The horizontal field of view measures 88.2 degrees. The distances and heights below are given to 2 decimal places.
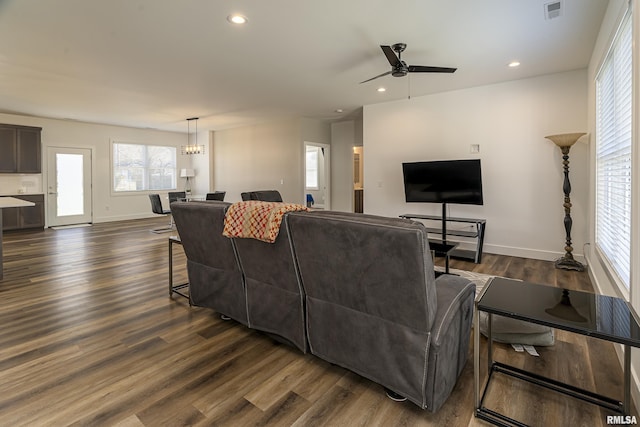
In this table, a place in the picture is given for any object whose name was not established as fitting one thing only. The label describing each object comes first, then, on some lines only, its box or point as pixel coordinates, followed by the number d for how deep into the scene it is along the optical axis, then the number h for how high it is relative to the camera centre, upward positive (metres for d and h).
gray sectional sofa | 1.55 -0.54
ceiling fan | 3.49 +1.45
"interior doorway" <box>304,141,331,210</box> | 8.60 +0.80
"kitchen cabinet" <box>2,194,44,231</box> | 7.03 -0.29
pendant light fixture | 8.20 +1.35
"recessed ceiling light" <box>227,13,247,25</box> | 2.97 +1.67
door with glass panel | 7.97 +0.40
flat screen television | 4.76 +0.29
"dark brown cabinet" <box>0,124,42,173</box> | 6.97 +1.15
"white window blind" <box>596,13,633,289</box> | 2.23 +0.38
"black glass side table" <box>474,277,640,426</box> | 1.37 -0.52
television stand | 4.70 -0.49
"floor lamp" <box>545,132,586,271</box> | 4.21 -0.10
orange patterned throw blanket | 1.96 -0.11
